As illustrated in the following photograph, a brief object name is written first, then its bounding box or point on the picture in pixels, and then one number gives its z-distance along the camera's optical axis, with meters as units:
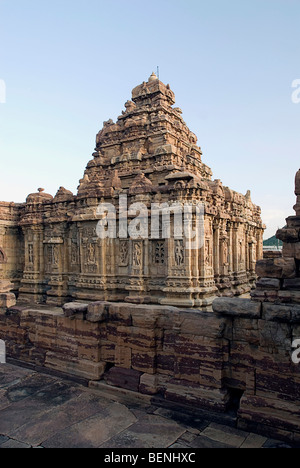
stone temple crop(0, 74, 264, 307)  10.57
